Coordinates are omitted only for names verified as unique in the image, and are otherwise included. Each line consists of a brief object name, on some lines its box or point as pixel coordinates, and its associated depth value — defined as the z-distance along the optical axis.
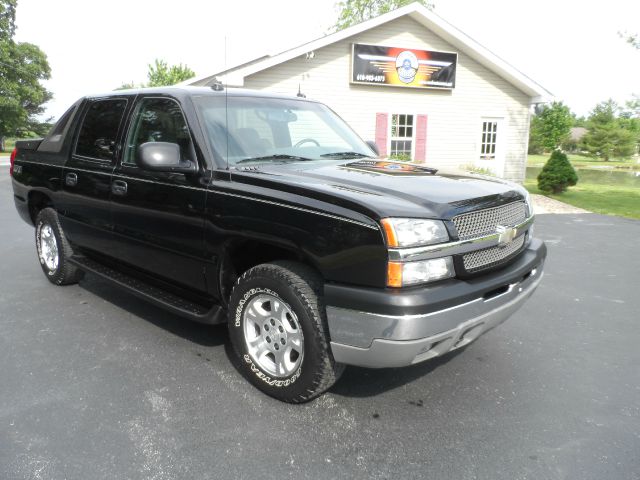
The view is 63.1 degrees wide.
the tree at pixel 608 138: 66.56
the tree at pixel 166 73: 47.56
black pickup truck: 2.58
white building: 16.09
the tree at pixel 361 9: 44.20
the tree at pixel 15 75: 41.12
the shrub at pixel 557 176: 15.98
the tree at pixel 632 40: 17.05
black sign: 16.55
